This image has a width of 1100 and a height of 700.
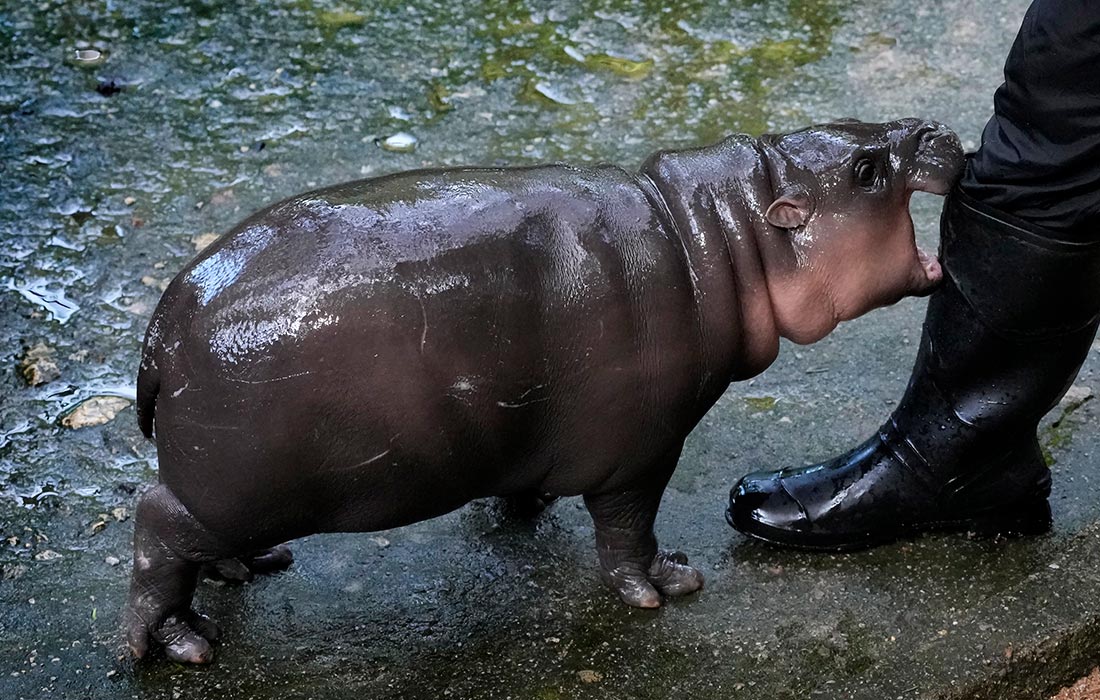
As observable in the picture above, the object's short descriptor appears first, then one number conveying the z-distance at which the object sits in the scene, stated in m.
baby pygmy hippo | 4.88
